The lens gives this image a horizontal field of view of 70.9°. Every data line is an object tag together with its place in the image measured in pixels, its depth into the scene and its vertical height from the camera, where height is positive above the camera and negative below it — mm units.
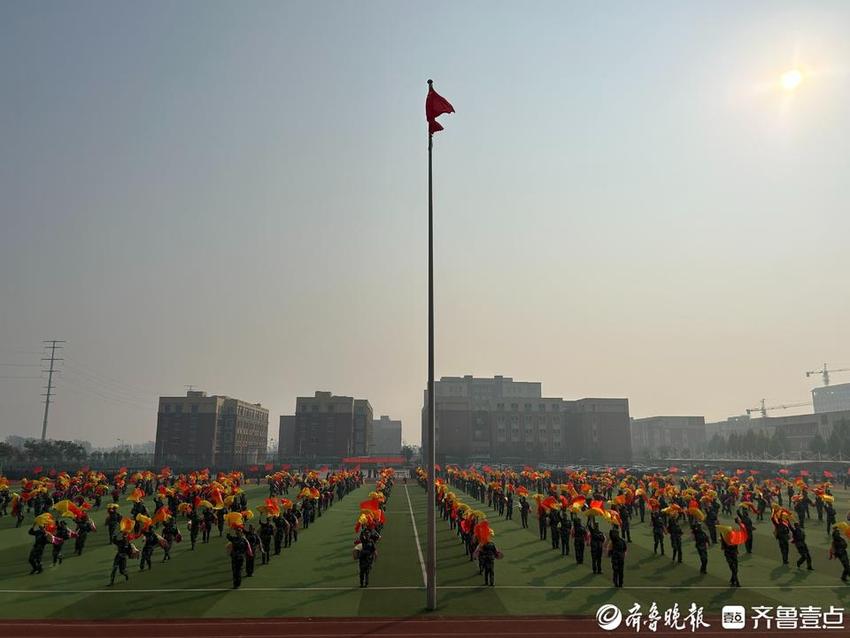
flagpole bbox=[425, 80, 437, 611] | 14927 -1758
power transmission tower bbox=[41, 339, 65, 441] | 131925 +8804
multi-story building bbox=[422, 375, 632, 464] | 130500 +2936
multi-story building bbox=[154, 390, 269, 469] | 125250 +2647
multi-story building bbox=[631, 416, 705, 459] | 187500 +3457
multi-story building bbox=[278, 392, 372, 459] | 134250 +3825
